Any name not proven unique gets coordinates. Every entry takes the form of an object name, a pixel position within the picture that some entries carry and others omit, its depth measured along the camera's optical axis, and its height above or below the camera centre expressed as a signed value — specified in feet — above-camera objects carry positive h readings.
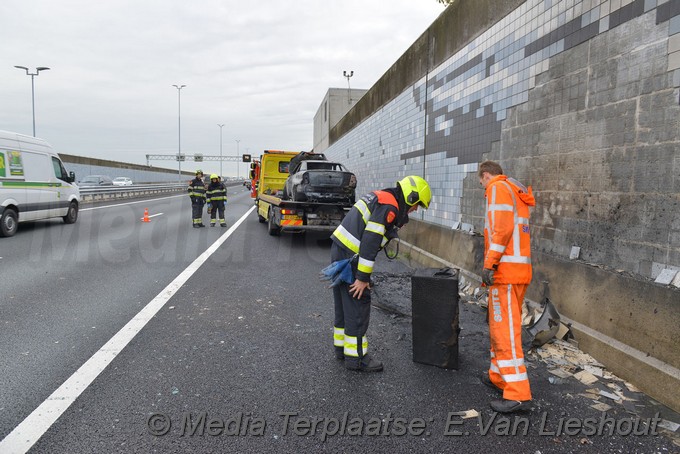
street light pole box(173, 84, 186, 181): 165.16 +21.04
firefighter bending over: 11.83 -1.66
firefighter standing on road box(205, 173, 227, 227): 46.21 -1.56
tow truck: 34.78 -2.61
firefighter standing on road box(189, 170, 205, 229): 45.65 -2.03
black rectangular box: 12.28 -3.78
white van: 34.55 -0.91
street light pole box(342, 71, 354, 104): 125.02 +27.14
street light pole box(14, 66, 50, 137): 93.66 +21.56
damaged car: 35.42 -0.25
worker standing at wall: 10.69 -1.99
